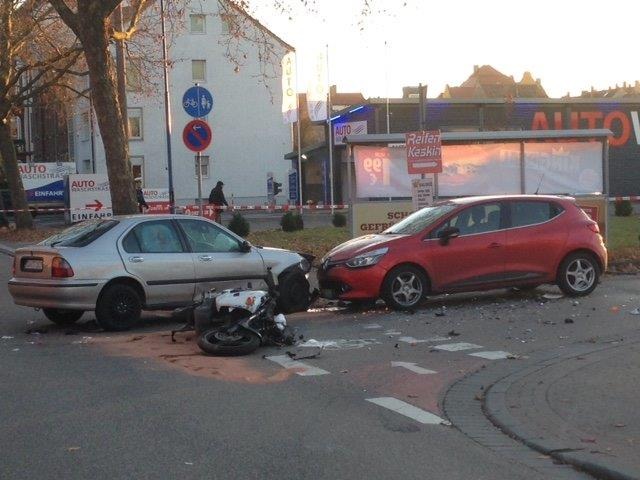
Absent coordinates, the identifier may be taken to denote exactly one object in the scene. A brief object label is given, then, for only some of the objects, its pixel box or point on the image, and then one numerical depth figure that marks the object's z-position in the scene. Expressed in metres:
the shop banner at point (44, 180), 50.62
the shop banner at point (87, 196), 37.91
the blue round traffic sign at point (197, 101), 18.83
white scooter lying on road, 10.26
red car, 13.10
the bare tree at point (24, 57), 31.81
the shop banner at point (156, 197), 36.09
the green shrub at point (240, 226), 27.97
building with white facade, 58.47
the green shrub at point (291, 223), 29.80
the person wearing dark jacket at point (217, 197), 30.14
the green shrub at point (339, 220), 31.84
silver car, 11.64
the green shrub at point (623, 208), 34.99
